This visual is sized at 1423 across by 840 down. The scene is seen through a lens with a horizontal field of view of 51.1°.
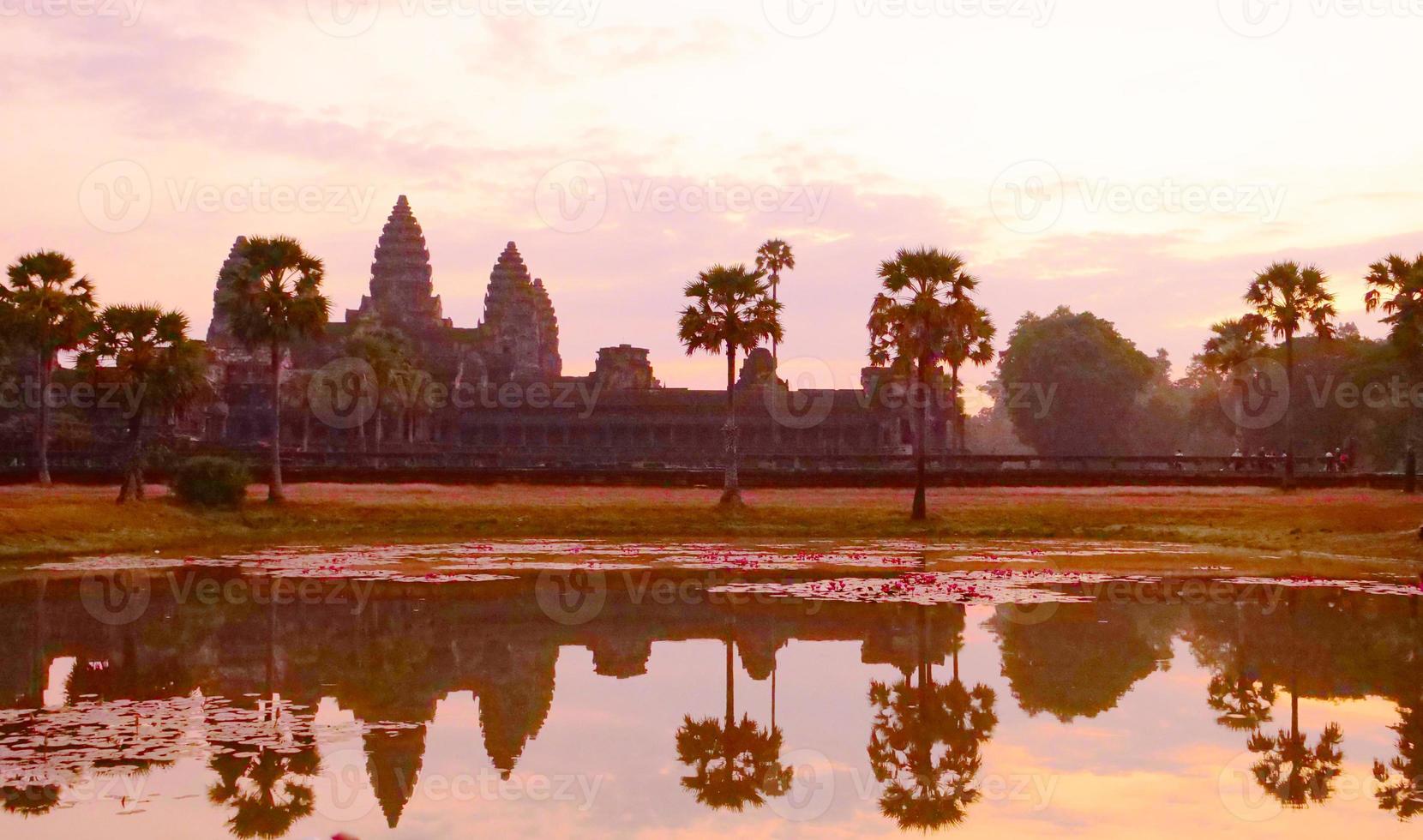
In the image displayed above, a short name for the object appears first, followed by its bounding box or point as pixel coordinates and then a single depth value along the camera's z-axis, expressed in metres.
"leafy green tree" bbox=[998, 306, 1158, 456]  100.50
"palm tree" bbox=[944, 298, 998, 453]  44.91
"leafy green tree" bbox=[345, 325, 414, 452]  75.75
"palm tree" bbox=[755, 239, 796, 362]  75.69
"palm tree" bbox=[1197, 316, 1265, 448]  55.81
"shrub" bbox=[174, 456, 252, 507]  41.44
